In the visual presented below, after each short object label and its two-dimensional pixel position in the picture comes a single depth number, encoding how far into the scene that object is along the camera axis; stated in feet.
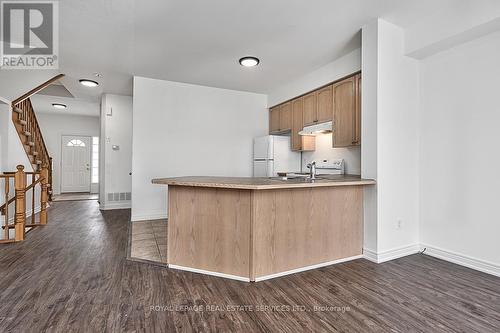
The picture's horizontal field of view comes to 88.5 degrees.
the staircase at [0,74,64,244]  11.85
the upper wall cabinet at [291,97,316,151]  15.38
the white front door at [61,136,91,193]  28.68
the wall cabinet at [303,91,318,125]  14.17
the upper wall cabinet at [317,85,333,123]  13.06
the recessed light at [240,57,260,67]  12.62
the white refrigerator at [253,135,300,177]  16.34
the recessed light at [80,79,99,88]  16.30
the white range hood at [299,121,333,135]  13.00
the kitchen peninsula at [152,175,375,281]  7.80
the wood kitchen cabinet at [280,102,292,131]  16.47
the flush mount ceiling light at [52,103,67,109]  23.52
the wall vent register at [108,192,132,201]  19.84
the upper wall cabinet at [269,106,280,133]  17.87
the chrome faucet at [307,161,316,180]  10.03
